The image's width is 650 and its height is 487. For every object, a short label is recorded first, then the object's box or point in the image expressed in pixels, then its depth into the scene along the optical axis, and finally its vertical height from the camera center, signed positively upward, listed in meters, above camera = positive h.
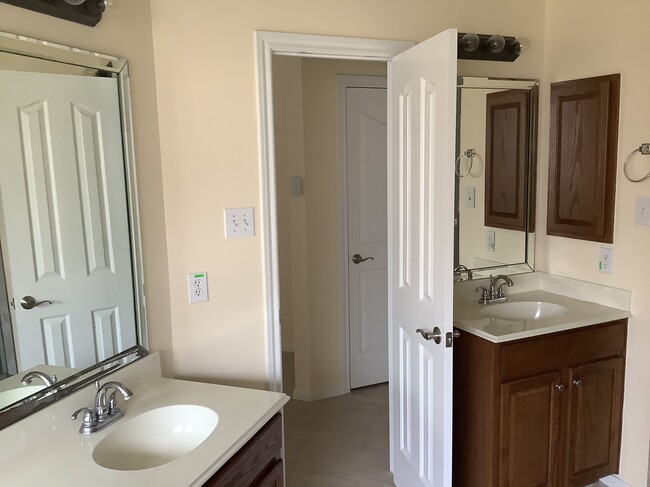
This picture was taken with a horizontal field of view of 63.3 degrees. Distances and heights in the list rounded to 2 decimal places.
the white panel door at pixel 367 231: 3.57 -0.40
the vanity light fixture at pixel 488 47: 2.48 +0.59
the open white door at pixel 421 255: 1.95 -0.35
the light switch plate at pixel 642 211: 2.30 -0.20
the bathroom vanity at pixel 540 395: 2.19 -0.98
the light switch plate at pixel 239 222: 2.13 -0.19
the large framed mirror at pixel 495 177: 2.69 -0.04
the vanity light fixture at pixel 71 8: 1.47 +0.51
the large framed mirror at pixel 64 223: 1.46 -0.13
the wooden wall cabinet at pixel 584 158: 2.43 +0.04
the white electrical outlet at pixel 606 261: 2.49 -0.45
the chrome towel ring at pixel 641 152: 2.27 +0.04
